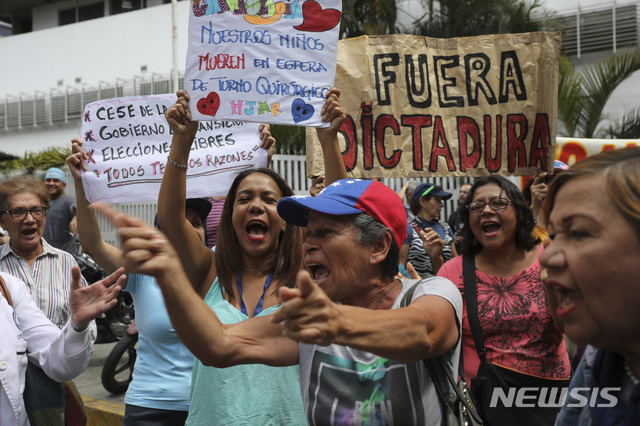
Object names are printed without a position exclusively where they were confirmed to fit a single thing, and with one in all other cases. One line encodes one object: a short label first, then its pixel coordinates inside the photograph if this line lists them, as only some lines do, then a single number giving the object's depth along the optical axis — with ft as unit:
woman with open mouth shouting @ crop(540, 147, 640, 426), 4.37
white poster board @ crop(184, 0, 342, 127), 10.98
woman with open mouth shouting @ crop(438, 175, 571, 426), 10.85
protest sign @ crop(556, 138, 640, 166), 21.86
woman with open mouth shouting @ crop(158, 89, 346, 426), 8.29
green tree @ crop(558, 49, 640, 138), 42.78
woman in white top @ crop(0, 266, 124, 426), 8.41
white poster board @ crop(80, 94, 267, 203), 12.98
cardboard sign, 15.31
